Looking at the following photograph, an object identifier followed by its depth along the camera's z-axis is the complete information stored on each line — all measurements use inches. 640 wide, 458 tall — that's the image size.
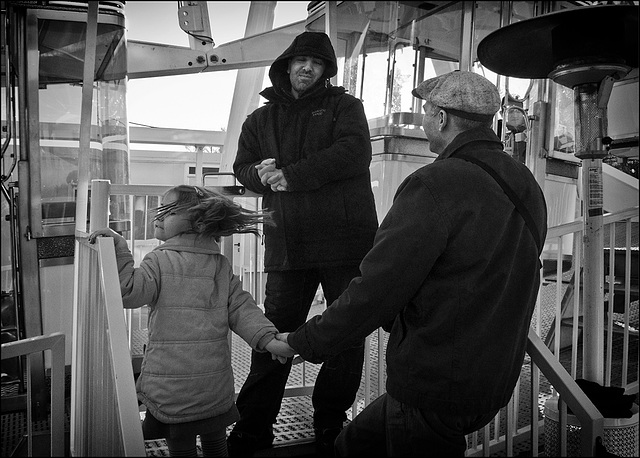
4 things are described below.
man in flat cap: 48.1
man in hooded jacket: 74.0
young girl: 58.5
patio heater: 69.5
